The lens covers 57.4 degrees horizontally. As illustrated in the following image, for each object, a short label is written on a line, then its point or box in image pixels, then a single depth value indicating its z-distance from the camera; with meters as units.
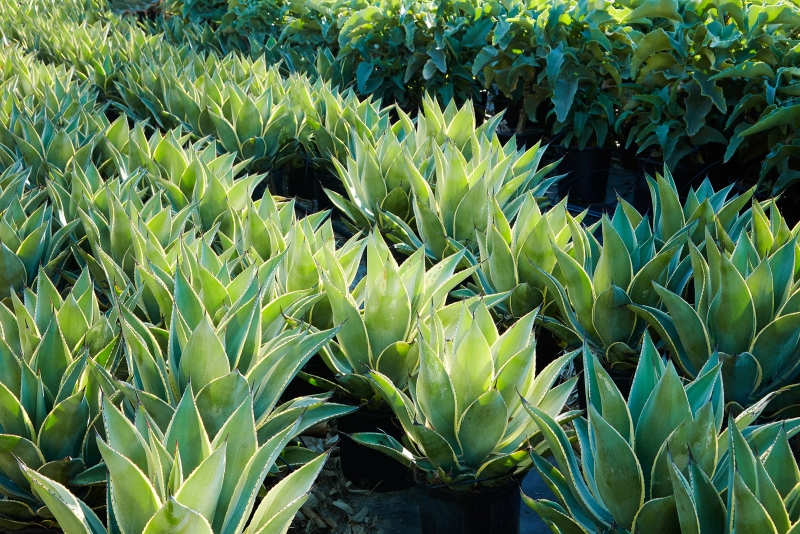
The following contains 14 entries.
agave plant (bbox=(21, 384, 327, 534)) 1.13
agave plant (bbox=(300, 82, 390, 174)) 3.21
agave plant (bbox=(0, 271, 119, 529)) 1.43
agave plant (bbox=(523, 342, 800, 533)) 1.11
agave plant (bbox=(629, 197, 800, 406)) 1.68
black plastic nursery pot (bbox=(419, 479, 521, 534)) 1.60
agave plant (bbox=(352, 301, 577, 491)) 1.50
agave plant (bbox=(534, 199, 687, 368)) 1.88
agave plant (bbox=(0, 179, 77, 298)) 2.06
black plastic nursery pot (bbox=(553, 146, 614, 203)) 4.50
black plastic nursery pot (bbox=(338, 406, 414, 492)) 1.94
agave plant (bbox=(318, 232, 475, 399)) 1.76
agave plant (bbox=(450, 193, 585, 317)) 2.06
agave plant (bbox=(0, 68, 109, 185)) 2.80
